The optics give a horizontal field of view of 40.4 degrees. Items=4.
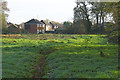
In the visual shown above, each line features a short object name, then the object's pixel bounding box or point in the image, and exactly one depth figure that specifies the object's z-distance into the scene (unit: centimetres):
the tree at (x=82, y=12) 7041
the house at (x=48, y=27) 10121
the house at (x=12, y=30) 6266
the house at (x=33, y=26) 8557
